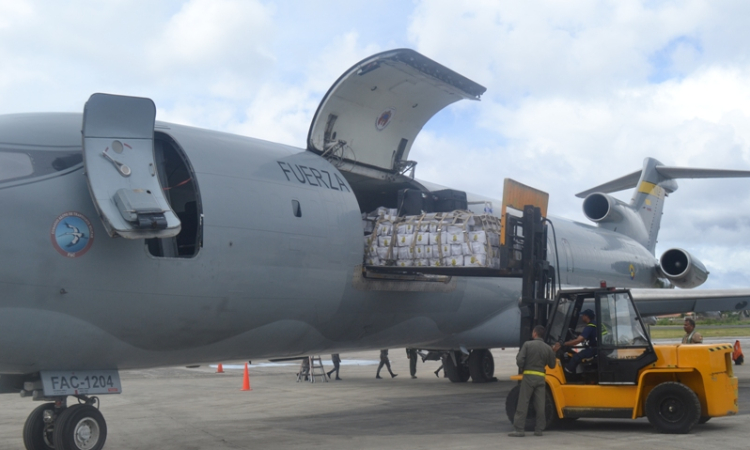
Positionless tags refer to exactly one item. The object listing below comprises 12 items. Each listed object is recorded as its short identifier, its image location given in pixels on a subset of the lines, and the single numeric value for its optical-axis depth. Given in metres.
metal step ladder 20.45
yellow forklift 9.52
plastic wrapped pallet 10.32
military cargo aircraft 7.49
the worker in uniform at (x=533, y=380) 9.49
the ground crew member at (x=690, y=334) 14.09
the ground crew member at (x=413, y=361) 21.31
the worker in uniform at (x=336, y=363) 21.34
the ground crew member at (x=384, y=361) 21.89
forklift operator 10.18
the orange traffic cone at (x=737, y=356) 25.33
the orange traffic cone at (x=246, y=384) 18.25
